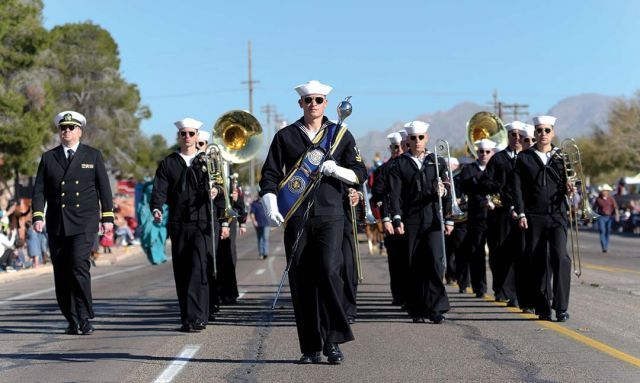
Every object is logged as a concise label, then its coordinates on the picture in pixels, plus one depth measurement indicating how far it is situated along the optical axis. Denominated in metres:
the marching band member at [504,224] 14.34
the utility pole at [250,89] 90.50
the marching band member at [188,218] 11.87
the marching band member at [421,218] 12.36
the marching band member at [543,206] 12.63
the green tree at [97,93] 71.90
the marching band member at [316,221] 9.33
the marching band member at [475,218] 16.18
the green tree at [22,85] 45.09
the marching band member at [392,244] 13.02
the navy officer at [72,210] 11.80
